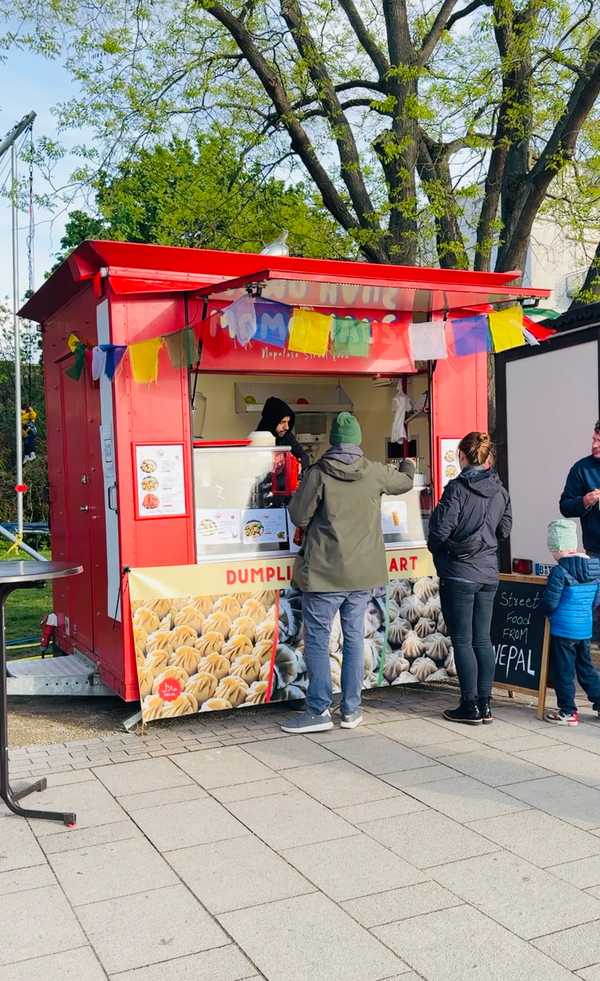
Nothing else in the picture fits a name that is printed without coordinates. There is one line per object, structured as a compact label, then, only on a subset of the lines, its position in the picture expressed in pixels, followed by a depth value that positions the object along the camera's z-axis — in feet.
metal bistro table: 12.34
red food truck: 17.79
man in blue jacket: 19.29
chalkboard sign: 18.93
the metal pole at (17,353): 30.14
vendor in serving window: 20.62
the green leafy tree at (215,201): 39.27
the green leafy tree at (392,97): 33.37
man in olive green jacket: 17.65
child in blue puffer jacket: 17.71
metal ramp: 19.38
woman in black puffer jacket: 17.74
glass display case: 19.01
